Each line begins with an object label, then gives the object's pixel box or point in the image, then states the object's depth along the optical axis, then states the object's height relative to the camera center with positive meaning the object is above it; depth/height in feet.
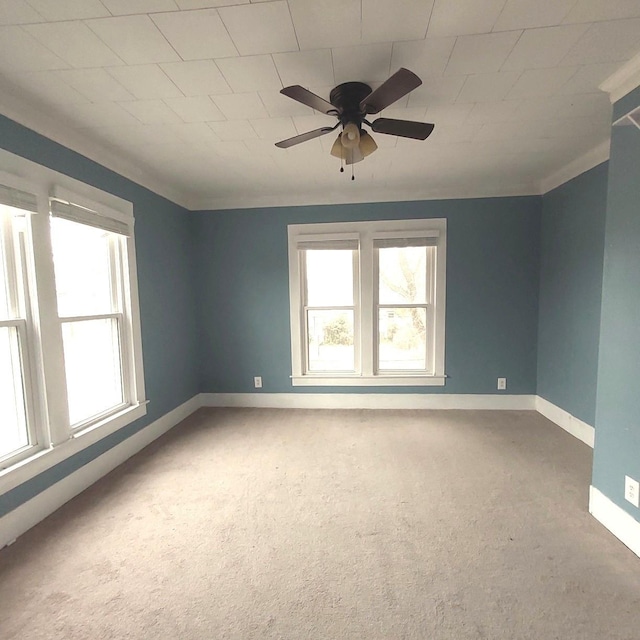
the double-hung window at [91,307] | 7.57 -0.31
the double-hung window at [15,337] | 6.33 -0.80
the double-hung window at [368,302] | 12.39 -0.45
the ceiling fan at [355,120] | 5.16 +2.94
